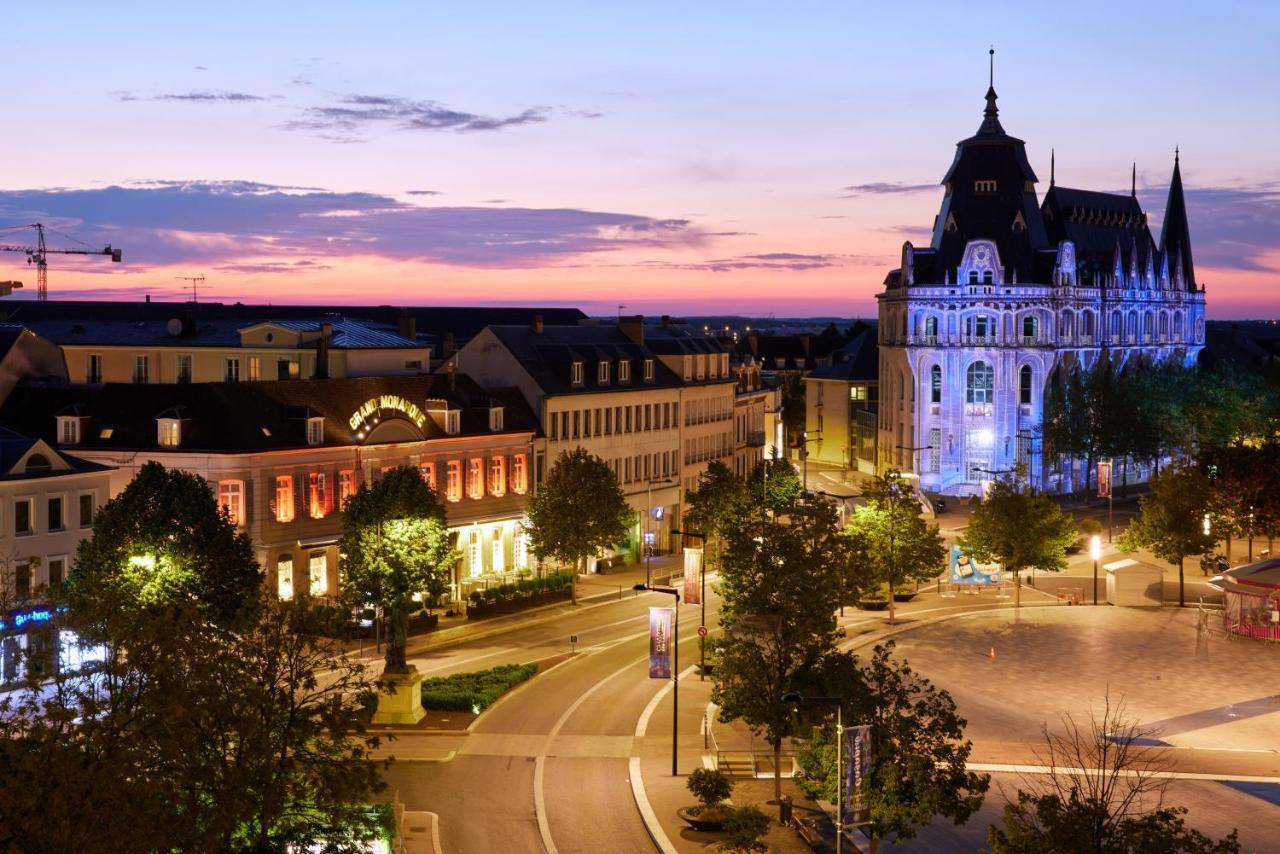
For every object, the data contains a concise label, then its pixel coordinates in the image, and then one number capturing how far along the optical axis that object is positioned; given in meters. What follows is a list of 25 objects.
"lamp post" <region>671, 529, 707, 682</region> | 70.56
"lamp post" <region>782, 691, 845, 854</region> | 42.94
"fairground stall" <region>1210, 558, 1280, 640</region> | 81.25
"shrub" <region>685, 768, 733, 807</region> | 49.59
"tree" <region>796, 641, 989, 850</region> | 44.84
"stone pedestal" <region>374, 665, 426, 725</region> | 60.81
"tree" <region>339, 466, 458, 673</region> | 73.00
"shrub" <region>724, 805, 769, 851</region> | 46.06
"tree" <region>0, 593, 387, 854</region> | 33.47
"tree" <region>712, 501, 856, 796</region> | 53.66
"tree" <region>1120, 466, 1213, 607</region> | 95.62
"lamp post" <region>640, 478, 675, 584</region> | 111.82
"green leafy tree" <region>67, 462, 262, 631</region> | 66.00
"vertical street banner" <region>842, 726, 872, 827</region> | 42.88
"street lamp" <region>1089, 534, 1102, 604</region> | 92.62
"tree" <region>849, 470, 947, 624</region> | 86.50
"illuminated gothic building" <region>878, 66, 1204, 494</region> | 154.25
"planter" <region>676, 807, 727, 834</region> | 49.31
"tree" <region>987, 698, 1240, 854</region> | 32.97
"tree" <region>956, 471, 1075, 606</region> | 93.81
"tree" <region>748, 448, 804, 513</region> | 112.94
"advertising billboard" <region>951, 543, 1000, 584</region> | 97.06
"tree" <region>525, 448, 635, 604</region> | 89.38
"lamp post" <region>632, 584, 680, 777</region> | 54.00
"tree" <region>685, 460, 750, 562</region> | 100.69
